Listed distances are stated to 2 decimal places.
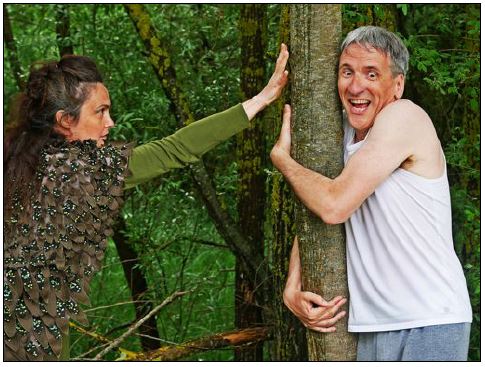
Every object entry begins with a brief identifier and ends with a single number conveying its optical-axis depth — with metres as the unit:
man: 3.41
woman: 3.63
